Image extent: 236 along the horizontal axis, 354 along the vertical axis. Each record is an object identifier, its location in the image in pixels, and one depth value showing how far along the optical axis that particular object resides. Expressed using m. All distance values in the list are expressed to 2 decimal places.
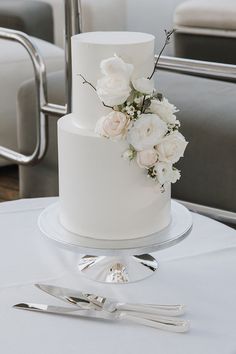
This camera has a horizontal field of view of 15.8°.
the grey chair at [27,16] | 4.84
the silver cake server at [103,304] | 1.37
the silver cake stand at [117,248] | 1.45
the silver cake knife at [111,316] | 1.34
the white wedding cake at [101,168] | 1.44
